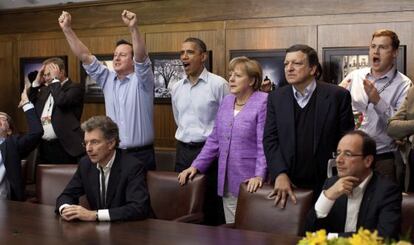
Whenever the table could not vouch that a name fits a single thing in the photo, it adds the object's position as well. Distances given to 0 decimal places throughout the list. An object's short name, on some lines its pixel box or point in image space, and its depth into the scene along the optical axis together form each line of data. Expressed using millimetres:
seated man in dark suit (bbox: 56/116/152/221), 3102
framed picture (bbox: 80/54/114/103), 6680
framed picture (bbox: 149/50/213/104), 6215
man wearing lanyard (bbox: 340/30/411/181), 3774
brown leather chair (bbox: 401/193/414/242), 2736
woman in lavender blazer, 3646
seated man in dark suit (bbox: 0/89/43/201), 4012
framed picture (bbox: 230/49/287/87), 5633
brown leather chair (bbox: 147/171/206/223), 3404
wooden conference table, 2467
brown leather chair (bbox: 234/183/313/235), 2920
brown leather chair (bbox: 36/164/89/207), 3660
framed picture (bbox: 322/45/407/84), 5262
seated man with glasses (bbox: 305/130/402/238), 2629
